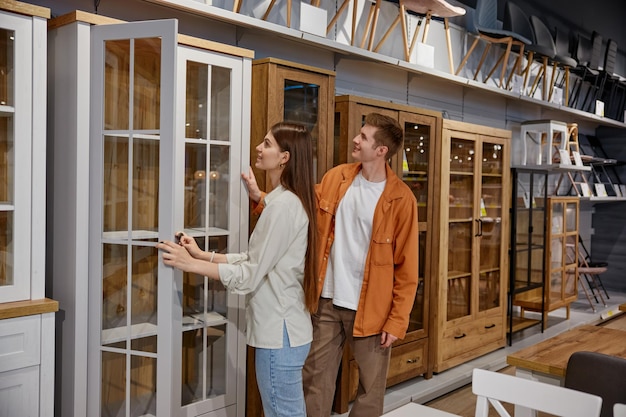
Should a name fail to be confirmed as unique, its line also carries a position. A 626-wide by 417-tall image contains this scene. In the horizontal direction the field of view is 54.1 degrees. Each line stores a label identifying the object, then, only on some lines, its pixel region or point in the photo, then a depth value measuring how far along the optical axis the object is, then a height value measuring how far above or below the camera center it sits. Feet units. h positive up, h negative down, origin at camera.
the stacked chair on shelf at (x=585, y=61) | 25.79 +5.72
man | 9.68 -1.30
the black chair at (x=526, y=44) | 21.02 +5.55
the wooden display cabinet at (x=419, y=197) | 14.35 -0.14
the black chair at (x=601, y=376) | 7.70 -2.32
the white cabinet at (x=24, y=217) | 7.99 -0.46
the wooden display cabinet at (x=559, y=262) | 21.35 -2.53
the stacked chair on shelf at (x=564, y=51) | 24.43 +5.97
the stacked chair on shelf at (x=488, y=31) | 18.83 +5.04
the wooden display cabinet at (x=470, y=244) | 15.90 -1.46
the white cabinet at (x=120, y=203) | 8.27 -0.25
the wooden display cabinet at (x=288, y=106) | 10.65 +1.51
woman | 7.99 -1.10
